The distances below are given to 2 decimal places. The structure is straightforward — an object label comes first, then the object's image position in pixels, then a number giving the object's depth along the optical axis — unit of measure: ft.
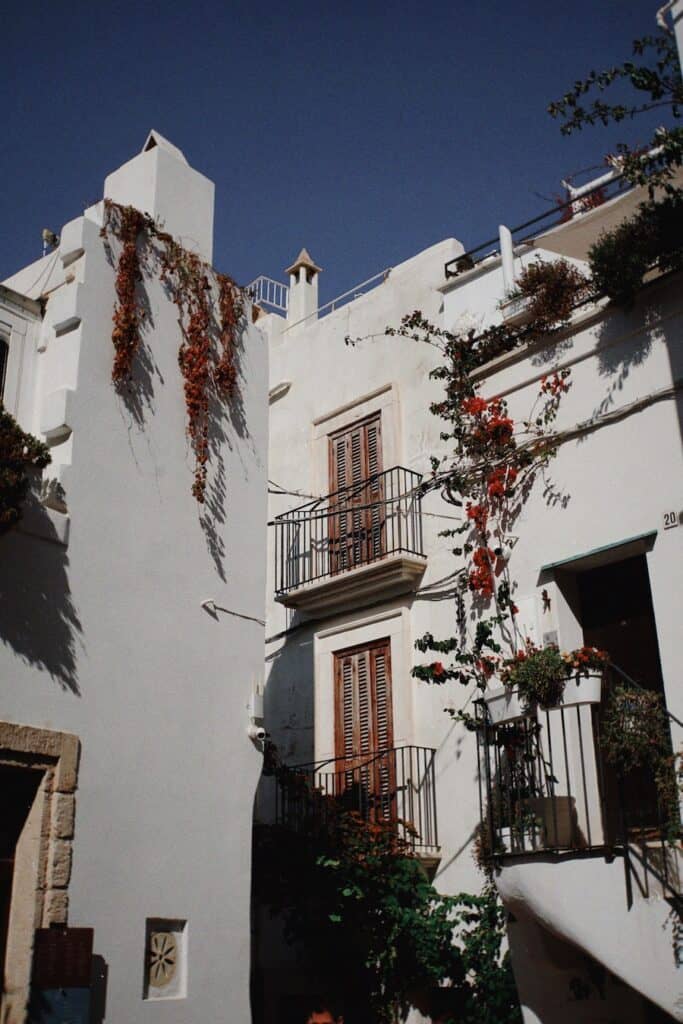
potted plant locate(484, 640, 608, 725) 31.55
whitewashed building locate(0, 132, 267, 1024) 27.27
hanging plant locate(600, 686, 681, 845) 30.81
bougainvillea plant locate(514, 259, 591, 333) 40.14
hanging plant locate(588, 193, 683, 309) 36.32
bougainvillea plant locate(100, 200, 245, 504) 33.30
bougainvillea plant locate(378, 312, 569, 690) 39.75
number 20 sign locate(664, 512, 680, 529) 35.04
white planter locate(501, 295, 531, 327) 41.24
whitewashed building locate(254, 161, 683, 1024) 31.24
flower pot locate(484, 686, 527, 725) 33.32
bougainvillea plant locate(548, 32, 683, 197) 33.30
